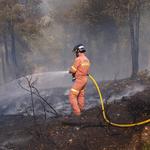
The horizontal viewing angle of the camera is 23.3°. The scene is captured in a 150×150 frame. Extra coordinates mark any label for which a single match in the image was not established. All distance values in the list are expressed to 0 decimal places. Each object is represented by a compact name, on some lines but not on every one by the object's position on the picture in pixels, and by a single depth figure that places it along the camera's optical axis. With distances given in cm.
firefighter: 1066
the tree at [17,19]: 2573
